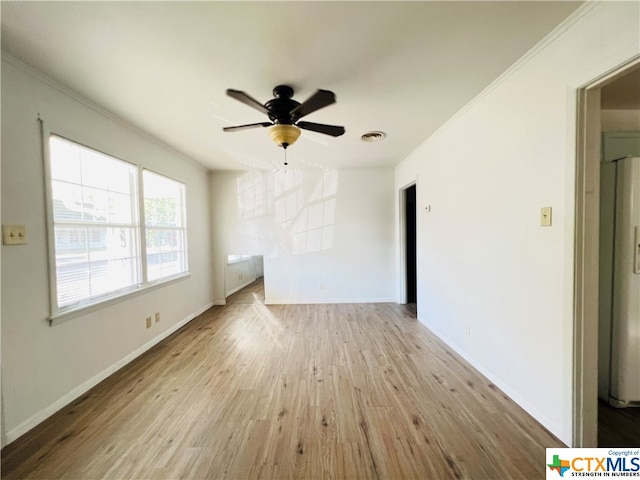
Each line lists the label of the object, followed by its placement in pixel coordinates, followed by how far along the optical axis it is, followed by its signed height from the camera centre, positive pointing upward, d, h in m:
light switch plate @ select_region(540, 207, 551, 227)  1.53 +0.08
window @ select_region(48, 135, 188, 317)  1.91 +0.10
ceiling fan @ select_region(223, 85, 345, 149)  1.74 +0.93
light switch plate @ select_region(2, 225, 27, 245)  1.53 +0.02
